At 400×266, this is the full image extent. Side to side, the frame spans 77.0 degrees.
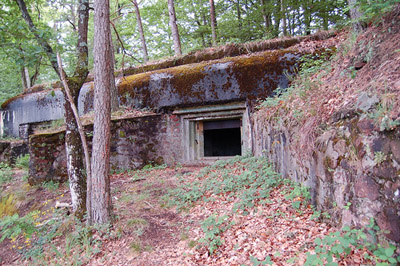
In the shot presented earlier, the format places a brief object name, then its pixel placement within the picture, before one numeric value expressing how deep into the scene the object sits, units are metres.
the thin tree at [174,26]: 10.28
